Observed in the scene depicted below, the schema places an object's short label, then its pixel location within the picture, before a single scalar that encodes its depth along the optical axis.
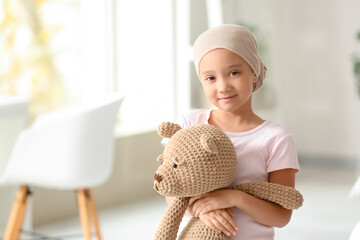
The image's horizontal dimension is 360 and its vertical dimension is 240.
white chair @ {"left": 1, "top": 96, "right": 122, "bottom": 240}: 3.86
